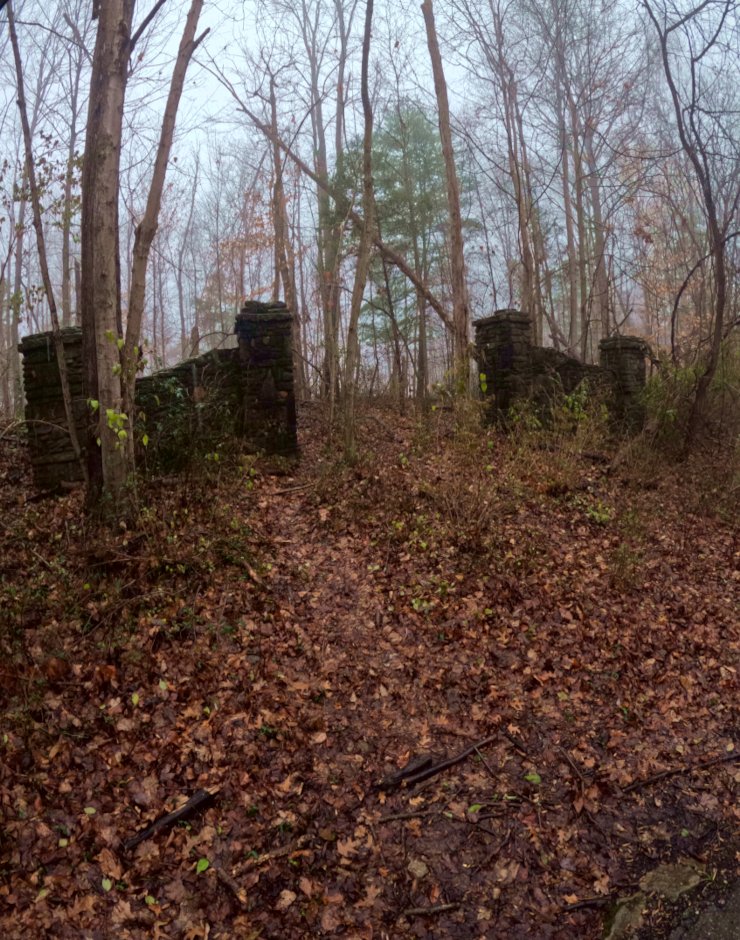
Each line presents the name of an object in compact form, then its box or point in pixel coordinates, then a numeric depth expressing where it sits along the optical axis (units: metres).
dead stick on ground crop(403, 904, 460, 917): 3.49
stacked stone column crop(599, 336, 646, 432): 13.67
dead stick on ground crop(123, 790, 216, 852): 3.79
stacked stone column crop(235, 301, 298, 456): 9.16
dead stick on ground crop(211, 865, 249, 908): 3.51
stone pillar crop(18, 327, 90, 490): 8.16
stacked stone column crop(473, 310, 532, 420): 12.30
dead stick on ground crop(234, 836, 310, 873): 3.72
